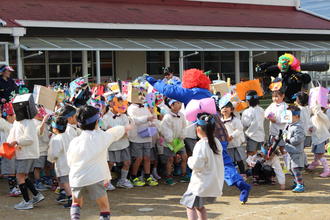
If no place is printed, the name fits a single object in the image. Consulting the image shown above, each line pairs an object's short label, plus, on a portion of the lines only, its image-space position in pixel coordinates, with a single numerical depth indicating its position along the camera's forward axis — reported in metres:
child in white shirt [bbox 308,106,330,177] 13.44
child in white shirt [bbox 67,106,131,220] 8.02
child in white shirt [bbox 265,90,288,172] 12.85
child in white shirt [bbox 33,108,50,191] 11.61
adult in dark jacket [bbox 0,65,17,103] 15.00
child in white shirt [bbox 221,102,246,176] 11.71
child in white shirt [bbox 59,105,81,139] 10.12
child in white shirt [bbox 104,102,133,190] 11.84
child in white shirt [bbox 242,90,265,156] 12.63
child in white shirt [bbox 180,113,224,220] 7.88
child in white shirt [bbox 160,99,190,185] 12.19
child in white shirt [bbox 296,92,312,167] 13.16
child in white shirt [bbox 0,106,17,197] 11.13
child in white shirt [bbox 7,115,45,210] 10.02
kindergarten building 23.67
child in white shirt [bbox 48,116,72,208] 9.99
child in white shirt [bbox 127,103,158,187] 12.13
